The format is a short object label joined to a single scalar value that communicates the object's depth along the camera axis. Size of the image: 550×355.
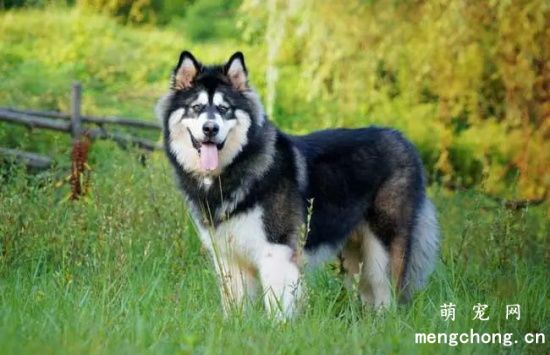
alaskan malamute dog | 10.05
